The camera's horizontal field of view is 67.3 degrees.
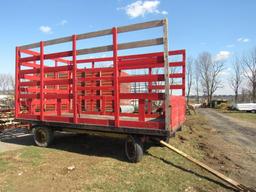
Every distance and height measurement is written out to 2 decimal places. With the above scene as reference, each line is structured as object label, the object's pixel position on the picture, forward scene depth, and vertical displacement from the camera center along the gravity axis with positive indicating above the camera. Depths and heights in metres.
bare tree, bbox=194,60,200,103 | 55.66 +1.22
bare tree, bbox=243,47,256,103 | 38.53 +2.55
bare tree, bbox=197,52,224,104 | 50.33 +3.84
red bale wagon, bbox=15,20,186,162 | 3.97 +0.05
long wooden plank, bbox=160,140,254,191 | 3.29 -1.46
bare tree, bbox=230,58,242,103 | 48.05 +3.12
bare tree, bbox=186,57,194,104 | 50.33 +2.84
